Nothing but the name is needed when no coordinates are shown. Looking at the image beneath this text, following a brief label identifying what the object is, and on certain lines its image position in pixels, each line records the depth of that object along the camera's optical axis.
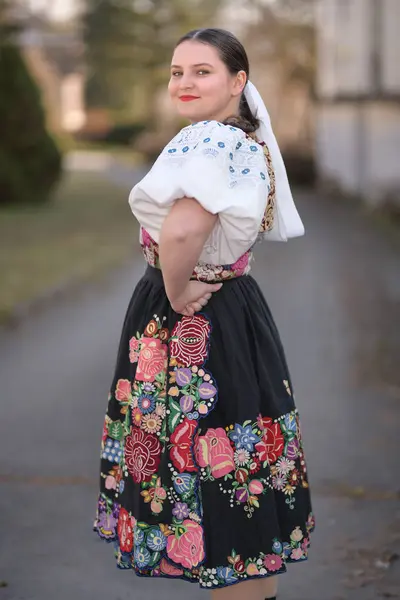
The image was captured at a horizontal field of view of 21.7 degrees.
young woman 2.75
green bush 18.53
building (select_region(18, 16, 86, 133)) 66.25
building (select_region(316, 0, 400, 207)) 16.33
